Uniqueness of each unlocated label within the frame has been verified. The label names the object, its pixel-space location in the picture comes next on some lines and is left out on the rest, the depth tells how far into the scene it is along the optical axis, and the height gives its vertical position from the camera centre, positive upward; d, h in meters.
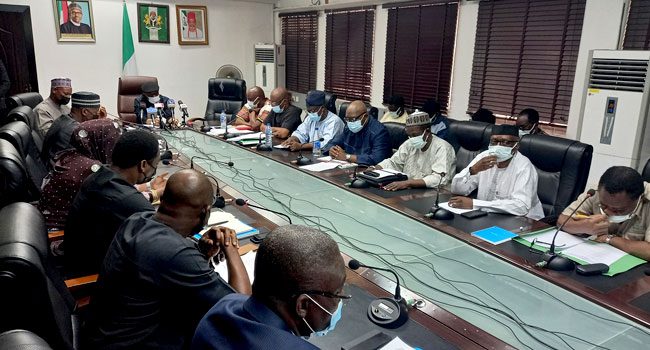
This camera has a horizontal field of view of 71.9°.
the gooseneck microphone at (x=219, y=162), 3.38 -0.71
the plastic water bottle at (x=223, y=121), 4.83 -0.55
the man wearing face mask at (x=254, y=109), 5.27 -0.44
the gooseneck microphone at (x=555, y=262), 1.69 -0.68
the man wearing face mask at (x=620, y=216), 1.83 -0.57
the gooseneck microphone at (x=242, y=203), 2.20 -0.64
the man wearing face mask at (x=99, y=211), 1.67 -0.53
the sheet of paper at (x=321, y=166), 3.24 -0.68
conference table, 1.35 -0.74
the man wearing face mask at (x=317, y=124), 4.22 -0.49
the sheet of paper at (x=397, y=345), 1.15 -0.68
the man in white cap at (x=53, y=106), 3.98 -0.37
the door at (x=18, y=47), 5.52 +0.20
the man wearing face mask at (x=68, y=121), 2.95 -0.38
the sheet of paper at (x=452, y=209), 2.31 -0.68
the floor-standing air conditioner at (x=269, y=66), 7.09 +0.08
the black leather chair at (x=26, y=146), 2.51 -0.48
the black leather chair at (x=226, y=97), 5.85 -0.35
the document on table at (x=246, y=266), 1.53 -0.68
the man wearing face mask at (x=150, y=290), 1.17 -0.58
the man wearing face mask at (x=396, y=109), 4.96 -0.38
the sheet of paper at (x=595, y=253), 1.76 -0.68
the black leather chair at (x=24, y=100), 4.64 -0.38
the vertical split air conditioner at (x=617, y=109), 3.10 -0.20
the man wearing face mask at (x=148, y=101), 4.86 -0.36
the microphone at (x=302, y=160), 3.38 -0.65
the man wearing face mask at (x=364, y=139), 3.55 -0.53
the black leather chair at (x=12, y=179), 1.88 -0.48
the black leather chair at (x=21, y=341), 0.75 -0.46
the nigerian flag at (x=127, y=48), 6.27 +0.25
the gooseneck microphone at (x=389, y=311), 1.26 -0.67
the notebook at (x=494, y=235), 1.97 -0.69
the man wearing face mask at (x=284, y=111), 4.83 -0.43
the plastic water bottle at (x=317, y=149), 3.81 -0.64
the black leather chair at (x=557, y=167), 2.43 -0.48
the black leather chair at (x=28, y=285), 1.02 -0.50
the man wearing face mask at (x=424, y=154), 3.02 -0.54
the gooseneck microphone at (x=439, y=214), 2.21 -0.67
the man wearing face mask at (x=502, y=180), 2.36 -0.58
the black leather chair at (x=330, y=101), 5.07 -0.31
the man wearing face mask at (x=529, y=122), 3.63 -0.34
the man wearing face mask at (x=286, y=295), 0.82 -0.42
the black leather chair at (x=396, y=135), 3.69 -0.49
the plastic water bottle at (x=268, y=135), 4.05 -0.57
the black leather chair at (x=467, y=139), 3.06 -0.43
